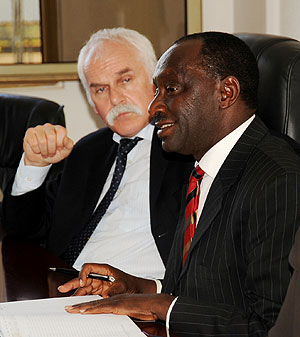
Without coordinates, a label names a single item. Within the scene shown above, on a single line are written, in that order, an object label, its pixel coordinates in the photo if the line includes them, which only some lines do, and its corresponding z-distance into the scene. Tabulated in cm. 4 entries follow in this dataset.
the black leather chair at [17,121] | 311
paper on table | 212
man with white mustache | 274
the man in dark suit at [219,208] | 215
